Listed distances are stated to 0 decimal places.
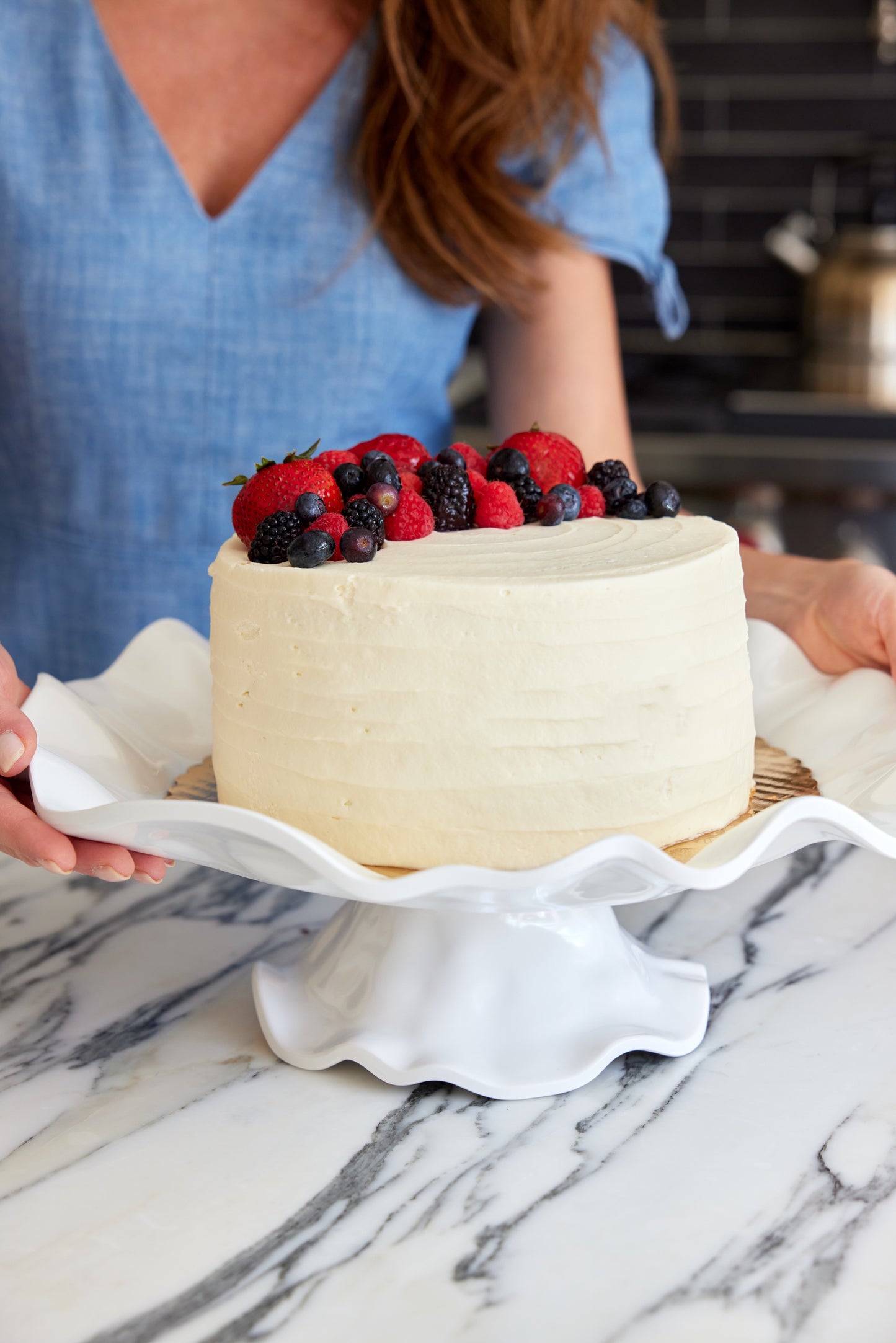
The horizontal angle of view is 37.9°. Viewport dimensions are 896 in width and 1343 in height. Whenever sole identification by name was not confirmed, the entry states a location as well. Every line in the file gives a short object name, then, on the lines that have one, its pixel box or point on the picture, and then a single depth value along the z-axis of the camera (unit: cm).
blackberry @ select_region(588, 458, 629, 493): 100
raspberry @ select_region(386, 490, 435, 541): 88
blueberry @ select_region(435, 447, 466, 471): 94
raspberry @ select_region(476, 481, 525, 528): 91
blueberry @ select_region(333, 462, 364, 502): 90
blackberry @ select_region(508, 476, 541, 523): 95
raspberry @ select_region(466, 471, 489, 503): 94
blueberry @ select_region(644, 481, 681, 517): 98
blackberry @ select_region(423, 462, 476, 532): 91
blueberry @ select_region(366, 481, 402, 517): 88
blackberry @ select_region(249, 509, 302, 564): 85
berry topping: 94
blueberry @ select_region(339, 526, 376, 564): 81
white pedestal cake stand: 69
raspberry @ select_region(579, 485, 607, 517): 97
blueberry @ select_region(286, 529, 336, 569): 81
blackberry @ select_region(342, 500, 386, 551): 86
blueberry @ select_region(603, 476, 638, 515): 98
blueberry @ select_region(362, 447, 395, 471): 92
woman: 140
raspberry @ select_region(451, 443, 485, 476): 101
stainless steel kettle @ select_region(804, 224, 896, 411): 289
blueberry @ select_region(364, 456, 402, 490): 90
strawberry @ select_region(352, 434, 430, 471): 97
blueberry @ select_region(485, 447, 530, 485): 95
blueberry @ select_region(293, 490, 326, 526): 85
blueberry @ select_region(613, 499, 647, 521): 98
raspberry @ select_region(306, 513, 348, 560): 84
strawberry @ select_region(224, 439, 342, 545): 89
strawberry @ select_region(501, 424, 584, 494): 100
